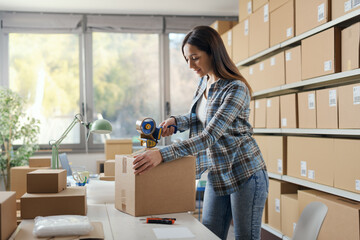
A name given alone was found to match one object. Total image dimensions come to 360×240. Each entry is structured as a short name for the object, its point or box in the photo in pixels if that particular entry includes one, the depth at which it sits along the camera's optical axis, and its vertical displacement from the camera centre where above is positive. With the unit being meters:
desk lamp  2.25 -0.08
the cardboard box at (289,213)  2.89 -0.75
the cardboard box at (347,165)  2.23 -0.30
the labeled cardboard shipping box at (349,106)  2.23 +0.05
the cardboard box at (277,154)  3.05 -0.32
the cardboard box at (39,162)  2.83 -0.33
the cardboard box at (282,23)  2.92 +0.72
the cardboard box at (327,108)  2.43 +0.04
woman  1.56 -0.15
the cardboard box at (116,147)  4.53 -0.36
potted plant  4.32 -0.17
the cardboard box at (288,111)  2.89 +0.03
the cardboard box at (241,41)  3.71 +0.74
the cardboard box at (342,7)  2.25 +0.65
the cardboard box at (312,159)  2.48 -0.31
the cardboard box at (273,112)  3.16 +0.02
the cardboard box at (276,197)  3.11 -0.68
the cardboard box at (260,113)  3.40 +0.02
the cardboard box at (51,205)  1.39 -0.32
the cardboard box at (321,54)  2.41 +0.40
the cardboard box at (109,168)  2.86 -0.39
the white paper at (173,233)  1.24 -0.39
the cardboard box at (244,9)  3.69 +1.04
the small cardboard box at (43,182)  1.47 -0.25
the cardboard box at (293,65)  2.84 +0.38
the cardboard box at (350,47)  2.24 +0.40
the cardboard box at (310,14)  2.51 +0.69
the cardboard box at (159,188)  1.43 -0.27
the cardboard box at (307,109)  2.67 +0.04
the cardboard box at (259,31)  3.31 +0.75
